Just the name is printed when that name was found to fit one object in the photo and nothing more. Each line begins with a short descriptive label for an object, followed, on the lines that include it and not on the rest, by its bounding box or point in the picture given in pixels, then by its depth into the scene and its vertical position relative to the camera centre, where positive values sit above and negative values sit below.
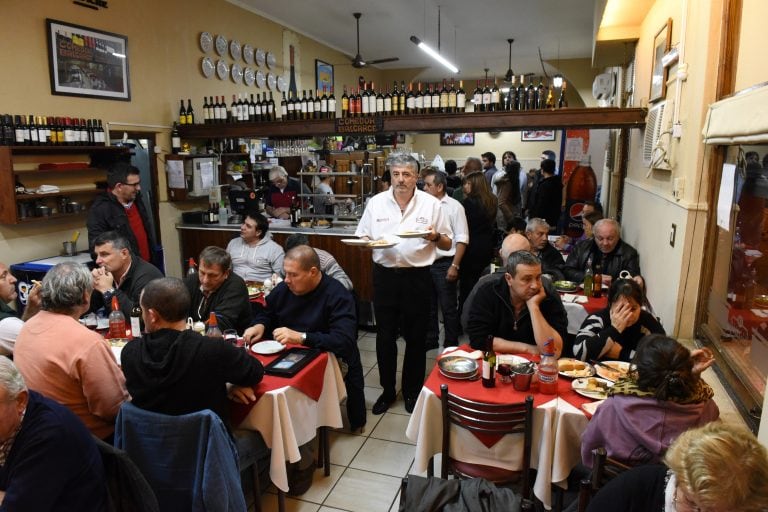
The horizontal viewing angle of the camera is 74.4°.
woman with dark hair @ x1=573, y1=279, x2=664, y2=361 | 2.94 -0.91
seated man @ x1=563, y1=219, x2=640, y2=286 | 4.58 -0.74
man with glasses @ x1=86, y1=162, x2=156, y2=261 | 5.00 -0.37
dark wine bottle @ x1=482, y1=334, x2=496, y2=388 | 2.60 -1.01
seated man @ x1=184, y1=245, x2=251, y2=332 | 3.39 -0.83
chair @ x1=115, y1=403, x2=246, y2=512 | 2.11 -1.19
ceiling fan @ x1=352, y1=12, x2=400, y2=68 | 9.95 +2.19
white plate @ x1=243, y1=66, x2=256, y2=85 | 8.33 +1.59
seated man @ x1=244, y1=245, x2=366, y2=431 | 3.10 -0.90
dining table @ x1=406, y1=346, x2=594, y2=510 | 2.40 -1.26
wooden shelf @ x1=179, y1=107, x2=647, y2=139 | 5.21 +0.57
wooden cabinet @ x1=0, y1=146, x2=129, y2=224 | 4.62 -0.07
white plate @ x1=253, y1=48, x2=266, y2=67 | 8.59 +1.95
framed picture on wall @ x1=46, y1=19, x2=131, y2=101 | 5.20 +1.18
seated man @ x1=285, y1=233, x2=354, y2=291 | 4.26 -0.78
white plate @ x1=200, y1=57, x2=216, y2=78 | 7.31 +1.52
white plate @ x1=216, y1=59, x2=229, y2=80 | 7.61 +1.54
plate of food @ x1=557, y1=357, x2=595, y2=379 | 2.69 -1.04
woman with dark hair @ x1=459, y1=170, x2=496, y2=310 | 5.56 -0.62
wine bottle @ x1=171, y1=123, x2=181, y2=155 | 6.70 +0.40
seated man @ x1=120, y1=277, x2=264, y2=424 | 2.21 -0.84
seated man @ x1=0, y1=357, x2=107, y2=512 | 1.67 -0.95
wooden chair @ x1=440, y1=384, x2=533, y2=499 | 2.31 -1.14
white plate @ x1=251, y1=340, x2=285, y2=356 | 3.04 -1.06
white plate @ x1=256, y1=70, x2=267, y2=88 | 8.68 +1.60
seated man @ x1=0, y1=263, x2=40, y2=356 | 2.90 -0.87
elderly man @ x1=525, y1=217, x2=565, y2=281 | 4.86 -0.73
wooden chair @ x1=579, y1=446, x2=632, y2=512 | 1.90 -1.14
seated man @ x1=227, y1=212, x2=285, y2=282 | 4.84 -0.80
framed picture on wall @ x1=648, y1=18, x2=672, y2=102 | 4.05 +0.98
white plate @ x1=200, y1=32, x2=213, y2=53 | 7.25 +1.86
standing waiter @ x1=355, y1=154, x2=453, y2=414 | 3.90 -0.73
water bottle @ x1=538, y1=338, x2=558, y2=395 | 2.53 -0.98
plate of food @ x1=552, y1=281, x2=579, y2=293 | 4.44 -0.98
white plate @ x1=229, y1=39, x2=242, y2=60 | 7.89 +1.92
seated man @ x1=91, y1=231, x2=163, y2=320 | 3.56 -0.74
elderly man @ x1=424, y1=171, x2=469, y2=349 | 4.93 -0.94
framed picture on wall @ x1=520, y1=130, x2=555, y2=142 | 15.94 +1.20
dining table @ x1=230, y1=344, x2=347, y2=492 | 2.62 -1.27
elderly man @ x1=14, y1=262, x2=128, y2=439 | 2.28 -0.85
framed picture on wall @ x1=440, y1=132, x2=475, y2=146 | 16.70 +1.11
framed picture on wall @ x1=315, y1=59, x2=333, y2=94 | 10.77 +2.10
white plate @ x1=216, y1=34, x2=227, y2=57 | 7.55 +1.89
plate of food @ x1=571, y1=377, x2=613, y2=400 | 2.50 -1.06
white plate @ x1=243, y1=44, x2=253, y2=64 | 8.27 +1.93
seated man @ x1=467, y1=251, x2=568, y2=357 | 2.97 -0.85
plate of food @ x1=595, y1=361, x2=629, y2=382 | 2.69 -1.05
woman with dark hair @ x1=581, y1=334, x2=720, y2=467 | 2.01 -0.92
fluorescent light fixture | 8.93 +2.30
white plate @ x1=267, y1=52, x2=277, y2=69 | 8.94 +1.97
